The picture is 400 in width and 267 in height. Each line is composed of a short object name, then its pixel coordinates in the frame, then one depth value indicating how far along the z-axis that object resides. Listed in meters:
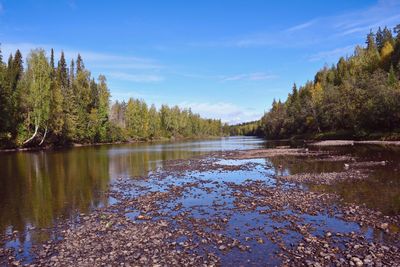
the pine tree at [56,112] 85.95
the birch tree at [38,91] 78.06
